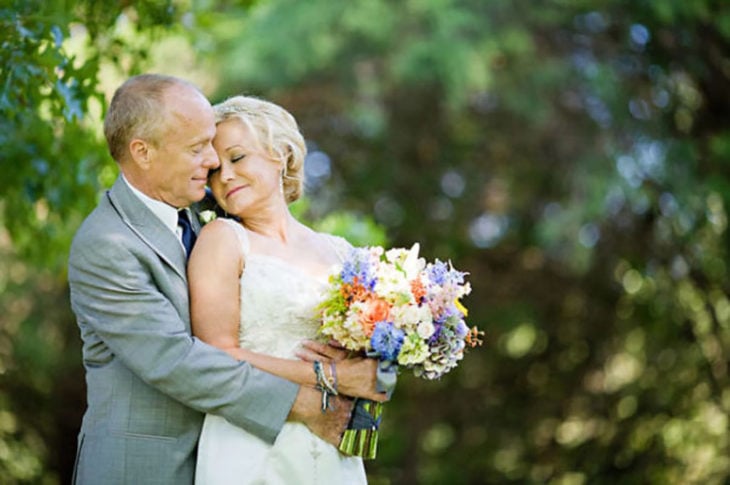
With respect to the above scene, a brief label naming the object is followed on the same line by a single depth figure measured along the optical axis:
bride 6.83
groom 6.51
